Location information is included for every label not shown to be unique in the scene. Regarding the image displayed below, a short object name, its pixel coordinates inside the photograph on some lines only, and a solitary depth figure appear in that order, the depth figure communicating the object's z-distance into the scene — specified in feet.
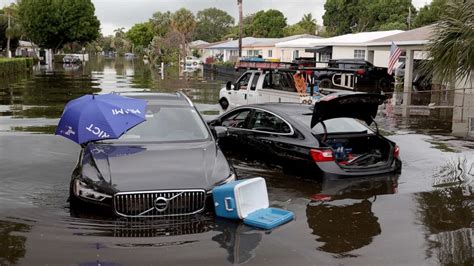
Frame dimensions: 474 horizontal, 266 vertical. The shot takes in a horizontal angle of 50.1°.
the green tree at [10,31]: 205.16
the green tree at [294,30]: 286.36
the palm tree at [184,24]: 252.01
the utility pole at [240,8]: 155.84
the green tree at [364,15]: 214.69
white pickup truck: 48.14
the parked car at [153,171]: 17.85
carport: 88.94
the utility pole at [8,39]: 197.53
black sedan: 24.54
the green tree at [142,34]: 453.45
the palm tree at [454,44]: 29.43
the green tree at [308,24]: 295.48
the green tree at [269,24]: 313.94
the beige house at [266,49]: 182.14
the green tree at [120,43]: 568.16
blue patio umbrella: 20.44
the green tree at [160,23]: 343.42
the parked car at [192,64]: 200.03
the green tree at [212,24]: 460.55
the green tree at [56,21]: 234.58
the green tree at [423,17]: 170.07
